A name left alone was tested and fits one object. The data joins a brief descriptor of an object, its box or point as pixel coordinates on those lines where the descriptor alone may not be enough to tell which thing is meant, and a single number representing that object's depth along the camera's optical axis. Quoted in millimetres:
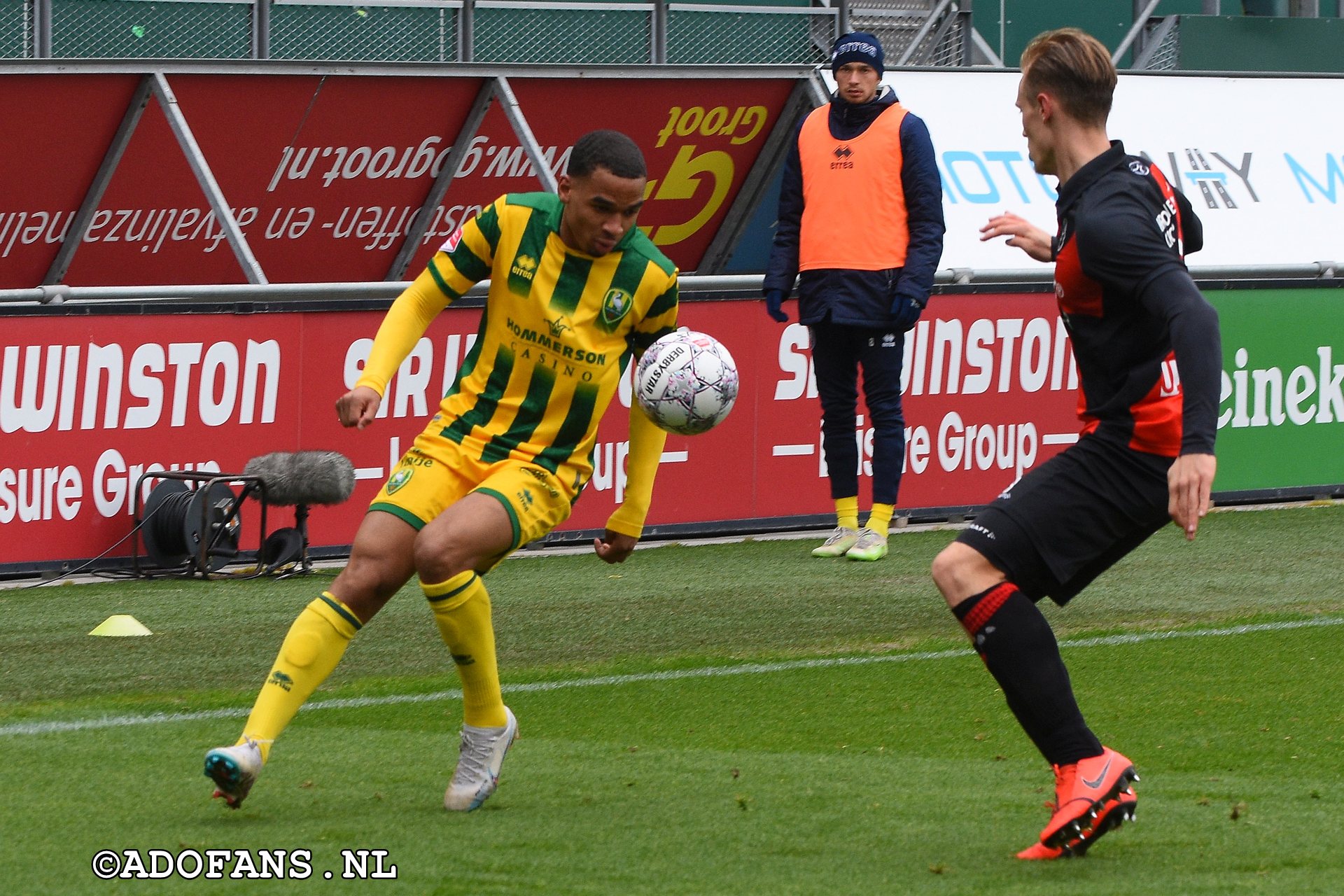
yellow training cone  16297
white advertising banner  28672
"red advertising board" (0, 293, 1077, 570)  19016
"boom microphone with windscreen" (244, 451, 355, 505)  19234
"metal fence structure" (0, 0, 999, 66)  25078
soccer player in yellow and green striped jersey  10461
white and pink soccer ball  11437
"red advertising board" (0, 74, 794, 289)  25344
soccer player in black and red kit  9141
